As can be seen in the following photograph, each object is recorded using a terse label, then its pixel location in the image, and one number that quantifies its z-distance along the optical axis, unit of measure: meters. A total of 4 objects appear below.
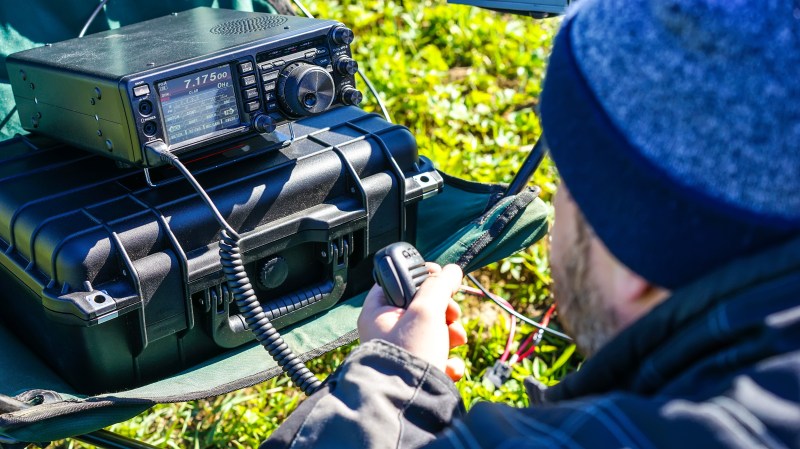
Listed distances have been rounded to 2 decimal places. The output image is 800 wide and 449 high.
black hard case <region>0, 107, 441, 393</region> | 1.60
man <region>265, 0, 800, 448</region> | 0.80
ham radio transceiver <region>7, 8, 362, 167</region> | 1.60
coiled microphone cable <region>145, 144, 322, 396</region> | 1.62
